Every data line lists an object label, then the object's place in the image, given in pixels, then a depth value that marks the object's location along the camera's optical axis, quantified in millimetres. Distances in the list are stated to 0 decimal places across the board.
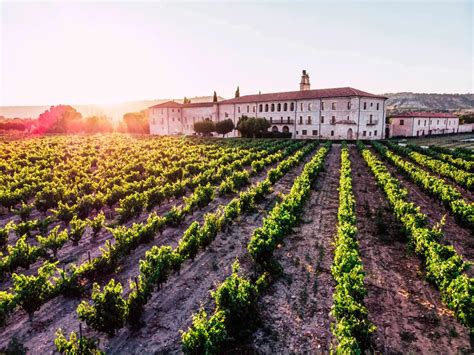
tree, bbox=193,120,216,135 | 68938
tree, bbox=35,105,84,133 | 89625
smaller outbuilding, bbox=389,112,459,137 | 61250
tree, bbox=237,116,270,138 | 59750
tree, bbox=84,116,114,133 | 91188
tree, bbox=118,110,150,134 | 88812
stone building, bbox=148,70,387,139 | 54938
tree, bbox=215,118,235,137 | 65625
